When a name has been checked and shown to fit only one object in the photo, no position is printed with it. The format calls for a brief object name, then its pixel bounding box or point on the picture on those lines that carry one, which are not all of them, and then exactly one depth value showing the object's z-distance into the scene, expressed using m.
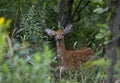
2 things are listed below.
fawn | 19.50
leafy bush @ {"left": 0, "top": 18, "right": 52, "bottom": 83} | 9.16
